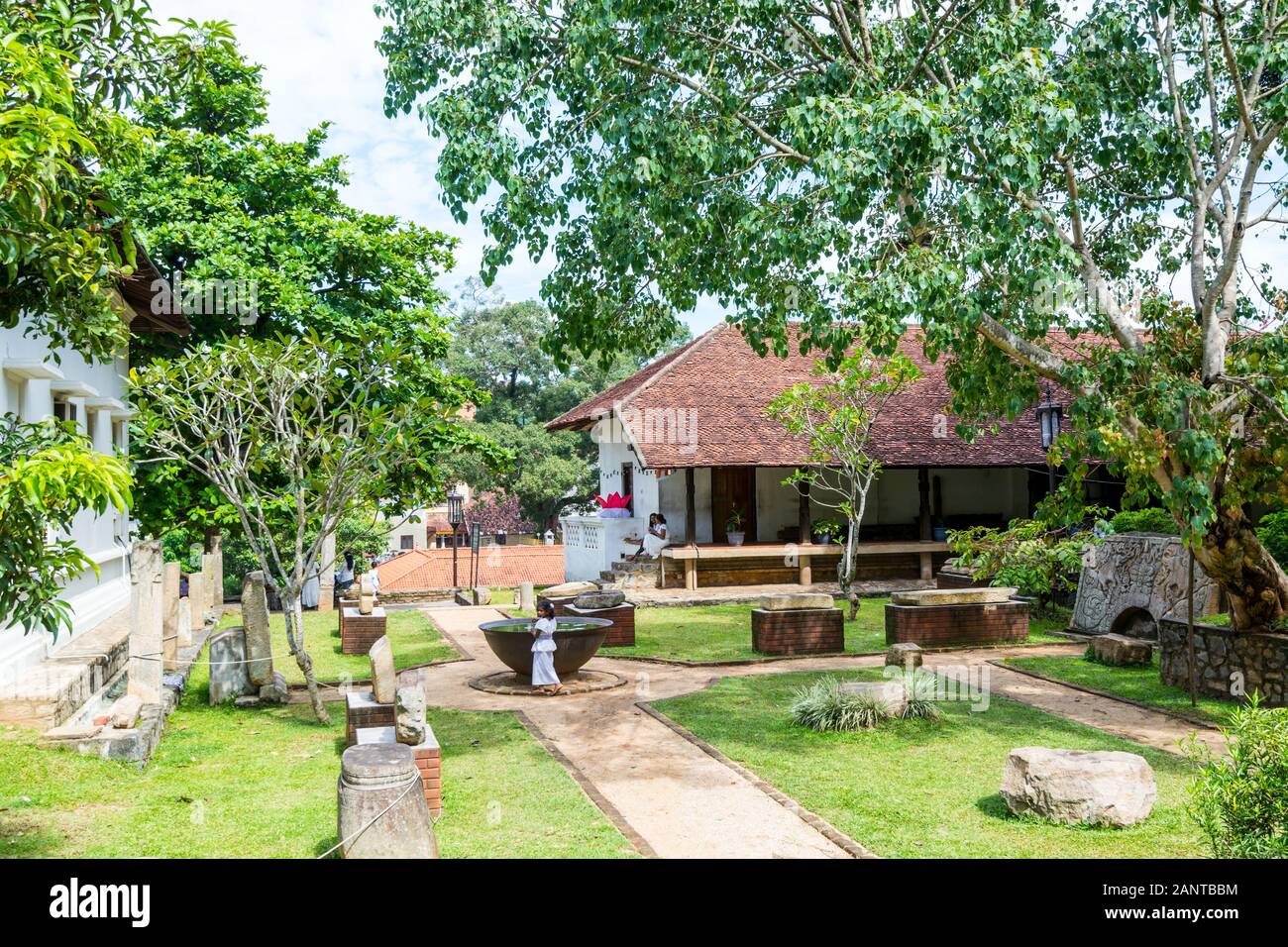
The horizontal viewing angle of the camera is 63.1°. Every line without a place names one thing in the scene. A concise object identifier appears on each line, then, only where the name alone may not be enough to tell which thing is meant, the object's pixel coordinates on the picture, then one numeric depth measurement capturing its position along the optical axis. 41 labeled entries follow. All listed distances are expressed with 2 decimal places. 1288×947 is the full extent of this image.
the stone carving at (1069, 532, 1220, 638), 14.87
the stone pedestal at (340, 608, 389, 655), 16.66
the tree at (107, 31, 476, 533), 15.83
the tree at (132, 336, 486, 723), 11.20
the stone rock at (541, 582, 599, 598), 17.80
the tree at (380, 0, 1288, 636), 9.66
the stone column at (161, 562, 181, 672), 14.08
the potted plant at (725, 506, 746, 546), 24.25
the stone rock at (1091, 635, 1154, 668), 14.16
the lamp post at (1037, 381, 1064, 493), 15.77
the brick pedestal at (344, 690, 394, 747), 9.84
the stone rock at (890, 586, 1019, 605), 15.96
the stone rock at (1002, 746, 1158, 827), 7.57
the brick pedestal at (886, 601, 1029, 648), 15.92
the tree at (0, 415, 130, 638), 4.84
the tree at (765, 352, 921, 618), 18.67
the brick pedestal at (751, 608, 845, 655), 15.84
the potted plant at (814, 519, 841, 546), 22.08
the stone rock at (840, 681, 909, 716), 10.96
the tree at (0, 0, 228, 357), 5.02
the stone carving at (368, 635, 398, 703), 10.05
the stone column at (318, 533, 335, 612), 24.95
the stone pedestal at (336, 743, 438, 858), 6.42
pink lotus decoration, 25.55
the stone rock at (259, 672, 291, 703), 12.73
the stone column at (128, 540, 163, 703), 10.71
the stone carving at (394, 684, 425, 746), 8.24
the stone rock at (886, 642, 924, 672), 13.48
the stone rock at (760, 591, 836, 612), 15.97
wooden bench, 23.20
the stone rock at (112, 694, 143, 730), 9.69
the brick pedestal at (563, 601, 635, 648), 16.80
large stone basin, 13.42
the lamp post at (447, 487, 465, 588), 25.03
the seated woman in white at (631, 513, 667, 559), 23.94
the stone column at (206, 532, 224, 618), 20.89
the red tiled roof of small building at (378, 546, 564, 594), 28.44
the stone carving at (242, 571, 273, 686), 12.78
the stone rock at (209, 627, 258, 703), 12.65
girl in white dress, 13.05
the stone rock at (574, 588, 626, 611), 16.53
